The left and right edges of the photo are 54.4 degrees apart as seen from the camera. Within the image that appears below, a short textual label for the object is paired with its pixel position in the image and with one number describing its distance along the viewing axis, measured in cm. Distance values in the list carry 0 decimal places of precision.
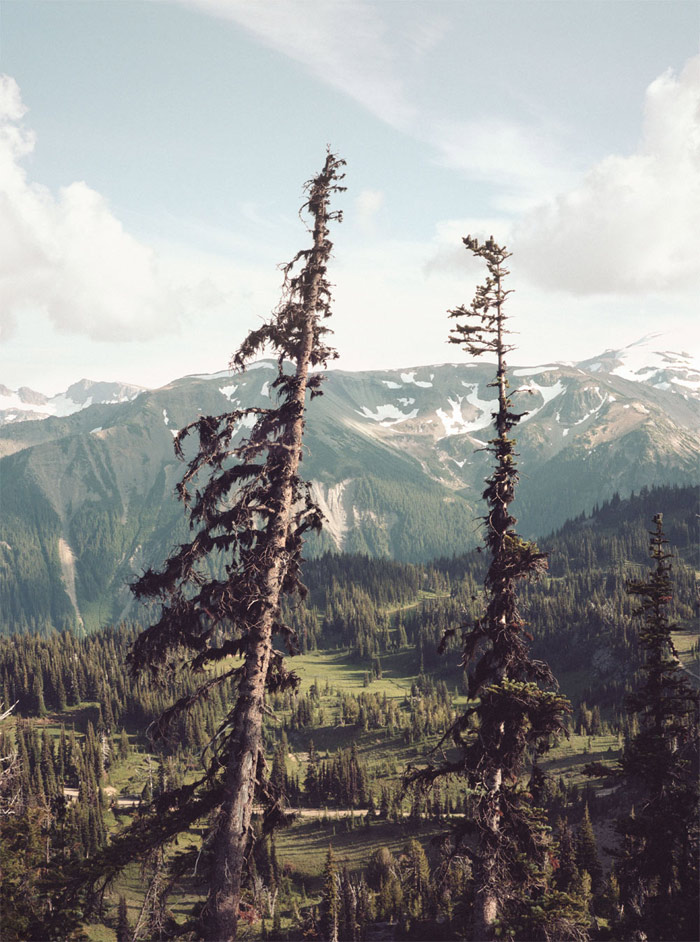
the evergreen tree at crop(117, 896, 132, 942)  12169
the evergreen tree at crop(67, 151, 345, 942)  1867
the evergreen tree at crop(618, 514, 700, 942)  2673
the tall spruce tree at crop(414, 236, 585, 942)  2133
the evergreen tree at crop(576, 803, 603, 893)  10812
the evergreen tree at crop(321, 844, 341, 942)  10369
